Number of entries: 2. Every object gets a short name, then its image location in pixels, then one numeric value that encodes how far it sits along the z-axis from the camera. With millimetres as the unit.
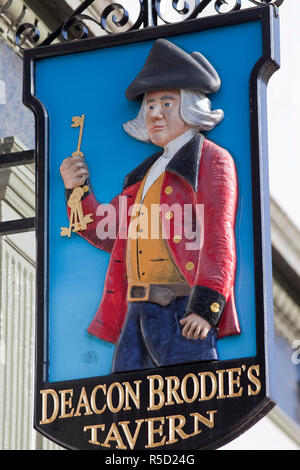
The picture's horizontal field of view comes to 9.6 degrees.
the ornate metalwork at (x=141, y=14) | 12172
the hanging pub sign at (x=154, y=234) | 11000
